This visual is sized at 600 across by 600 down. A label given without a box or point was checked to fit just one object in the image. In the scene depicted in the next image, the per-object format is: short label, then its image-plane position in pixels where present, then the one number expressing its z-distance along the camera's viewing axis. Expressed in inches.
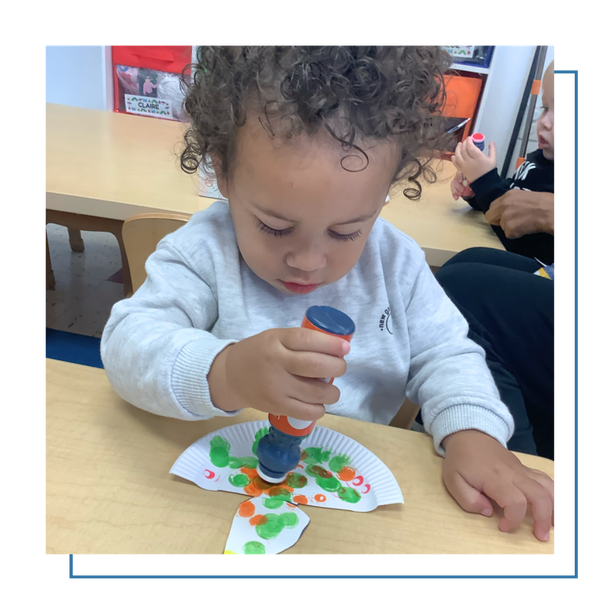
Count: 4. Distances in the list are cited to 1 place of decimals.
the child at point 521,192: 47.1
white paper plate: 19.4
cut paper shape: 17.0
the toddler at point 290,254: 19.5
